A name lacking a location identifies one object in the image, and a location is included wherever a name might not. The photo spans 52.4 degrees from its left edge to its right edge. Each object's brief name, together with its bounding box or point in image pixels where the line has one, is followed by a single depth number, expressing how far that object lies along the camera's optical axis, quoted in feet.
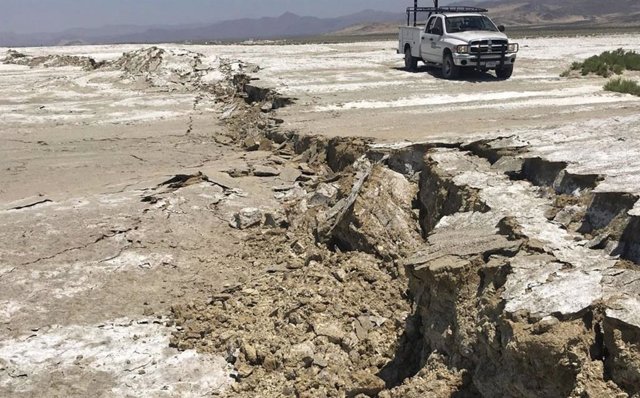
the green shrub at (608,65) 67.97
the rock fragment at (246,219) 29.89
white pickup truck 63.62
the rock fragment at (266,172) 36.83
